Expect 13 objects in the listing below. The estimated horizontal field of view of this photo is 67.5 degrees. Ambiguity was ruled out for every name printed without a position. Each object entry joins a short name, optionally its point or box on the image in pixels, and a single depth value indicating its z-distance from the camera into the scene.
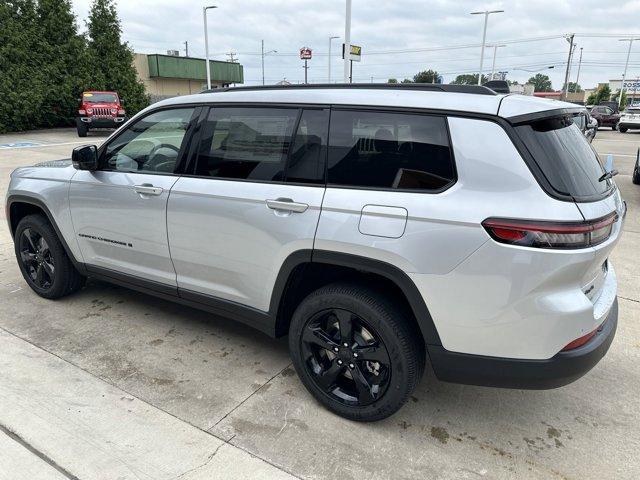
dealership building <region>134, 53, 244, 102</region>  39.06
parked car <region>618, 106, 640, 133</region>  25.19
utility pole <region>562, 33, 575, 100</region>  44.84
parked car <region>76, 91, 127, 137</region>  21.59
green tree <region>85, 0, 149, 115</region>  26.14
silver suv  2.05
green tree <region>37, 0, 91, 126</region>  24.00
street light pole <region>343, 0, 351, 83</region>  17.16
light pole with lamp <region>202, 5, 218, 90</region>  31.76
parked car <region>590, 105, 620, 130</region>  28.50
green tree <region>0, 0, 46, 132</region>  22.36
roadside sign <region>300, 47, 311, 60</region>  47.00
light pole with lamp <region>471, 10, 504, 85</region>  32.84
